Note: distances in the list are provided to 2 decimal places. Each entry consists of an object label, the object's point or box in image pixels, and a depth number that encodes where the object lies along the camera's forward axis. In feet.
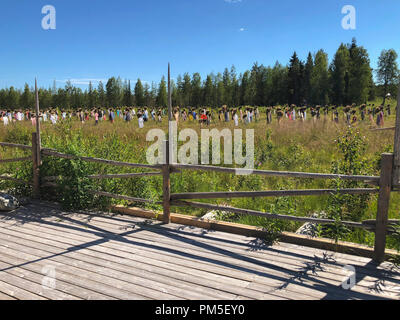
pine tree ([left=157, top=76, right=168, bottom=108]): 221.25
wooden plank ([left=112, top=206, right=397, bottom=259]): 13.44
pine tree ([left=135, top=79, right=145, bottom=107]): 229.45
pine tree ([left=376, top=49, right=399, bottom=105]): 201.77
